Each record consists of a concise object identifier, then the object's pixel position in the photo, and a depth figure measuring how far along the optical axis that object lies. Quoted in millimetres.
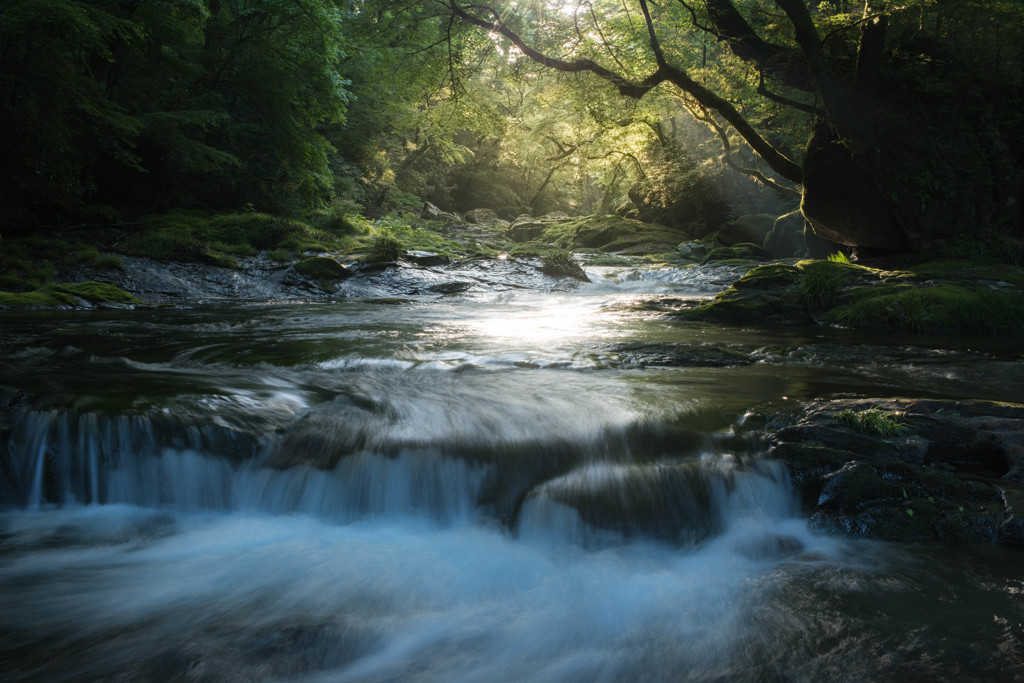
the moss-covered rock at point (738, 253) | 19328
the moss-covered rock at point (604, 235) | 23500
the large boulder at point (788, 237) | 18781
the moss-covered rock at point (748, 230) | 22375
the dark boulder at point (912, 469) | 2920
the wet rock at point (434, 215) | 34803
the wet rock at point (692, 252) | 20109
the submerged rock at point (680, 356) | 5949
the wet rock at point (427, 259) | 14953
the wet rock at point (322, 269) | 13164
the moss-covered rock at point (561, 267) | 15330
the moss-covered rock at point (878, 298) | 8344
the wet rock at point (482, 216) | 38488
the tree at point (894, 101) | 10891
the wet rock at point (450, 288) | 13609
